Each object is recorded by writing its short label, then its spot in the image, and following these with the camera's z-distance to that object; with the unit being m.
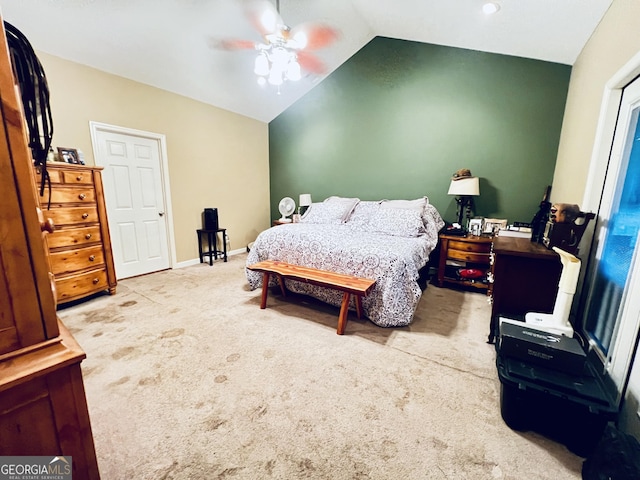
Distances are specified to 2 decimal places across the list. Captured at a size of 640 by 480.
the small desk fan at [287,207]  4.79
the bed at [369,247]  2.29
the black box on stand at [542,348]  1.32
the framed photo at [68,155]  2.62
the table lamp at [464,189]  3.18
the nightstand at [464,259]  3.13
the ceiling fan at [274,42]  2.40
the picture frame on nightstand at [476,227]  3.33
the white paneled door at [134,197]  3.27
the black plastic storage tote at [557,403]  1.18
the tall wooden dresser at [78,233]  2.47
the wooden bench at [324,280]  2.18
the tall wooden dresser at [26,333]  0.64
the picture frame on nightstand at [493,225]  3.25
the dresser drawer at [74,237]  2.48
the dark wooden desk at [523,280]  1.82
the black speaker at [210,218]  4.27
